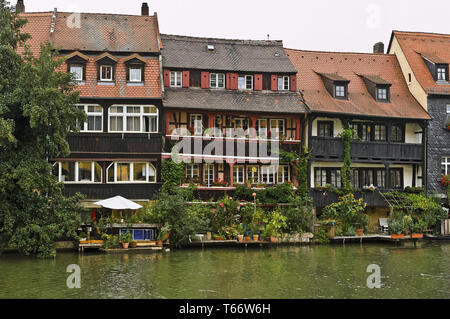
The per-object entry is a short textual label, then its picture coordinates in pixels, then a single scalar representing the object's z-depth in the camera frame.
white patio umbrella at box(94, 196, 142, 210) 32.20
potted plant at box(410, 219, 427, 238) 37.00
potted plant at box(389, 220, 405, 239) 36.59
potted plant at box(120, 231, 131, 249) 30.92
